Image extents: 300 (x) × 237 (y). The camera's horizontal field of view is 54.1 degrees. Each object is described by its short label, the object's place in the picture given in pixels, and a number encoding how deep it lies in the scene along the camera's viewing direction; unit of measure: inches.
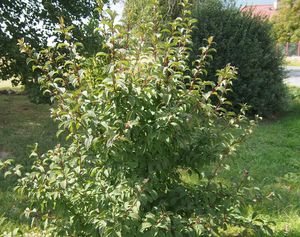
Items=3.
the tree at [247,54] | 273.2
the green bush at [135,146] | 68.1
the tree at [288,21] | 1179.9
